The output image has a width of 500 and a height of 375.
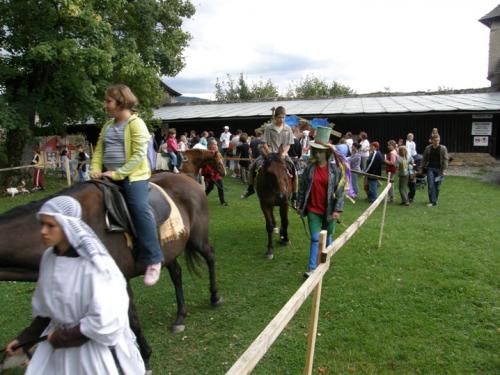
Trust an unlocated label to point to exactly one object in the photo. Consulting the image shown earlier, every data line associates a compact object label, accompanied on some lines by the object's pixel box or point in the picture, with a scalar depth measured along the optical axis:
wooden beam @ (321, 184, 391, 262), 2.99
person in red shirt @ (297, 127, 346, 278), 5.48
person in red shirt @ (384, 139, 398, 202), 11.75
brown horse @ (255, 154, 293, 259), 6.38
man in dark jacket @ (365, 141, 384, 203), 11.64
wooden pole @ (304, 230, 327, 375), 2.92
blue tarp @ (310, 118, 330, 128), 14.35
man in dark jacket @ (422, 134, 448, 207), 10.72
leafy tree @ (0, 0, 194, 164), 12.54
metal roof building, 18.08
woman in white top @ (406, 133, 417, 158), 14.66
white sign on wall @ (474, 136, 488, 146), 18.30
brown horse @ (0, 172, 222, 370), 2.90
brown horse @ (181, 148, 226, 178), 9.86
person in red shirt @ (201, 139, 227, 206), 10.47
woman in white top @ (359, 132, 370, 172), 14.70
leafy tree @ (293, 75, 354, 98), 50.79
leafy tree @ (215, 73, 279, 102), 49.88
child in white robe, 1.87
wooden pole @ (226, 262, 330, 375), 1.77
